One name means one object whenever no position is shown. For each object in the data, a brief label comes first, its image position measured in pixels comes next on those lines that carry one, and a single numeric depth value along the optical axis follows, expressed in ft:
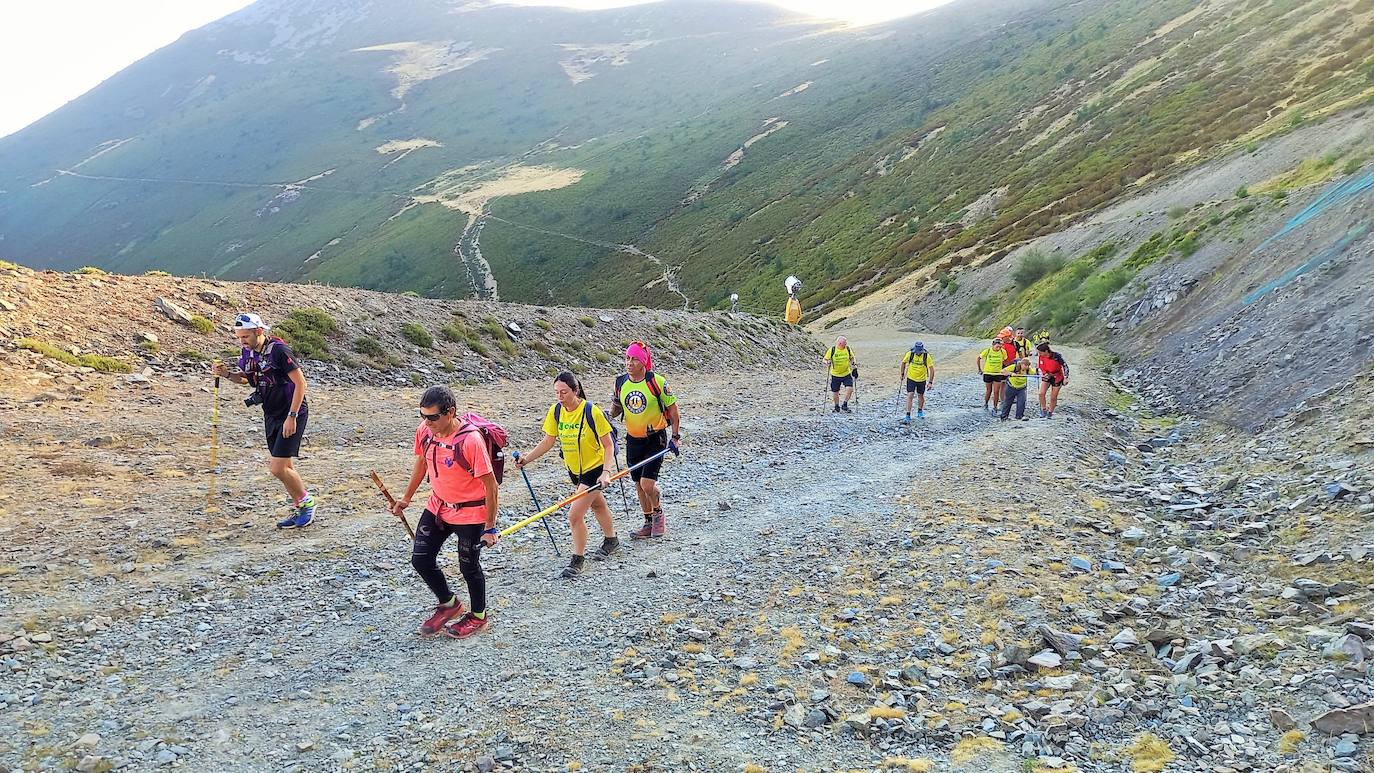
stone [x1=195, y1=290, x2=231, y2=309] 59.00
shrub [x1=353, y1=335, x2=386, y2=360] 61.26
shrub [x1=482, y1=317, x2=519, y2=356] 71.97
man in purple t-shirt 29.27
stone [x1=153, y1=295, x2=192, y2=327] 54.95
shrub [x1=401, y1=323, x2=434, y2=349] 65.98
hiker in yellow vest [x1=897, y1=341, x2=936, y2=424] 57.57
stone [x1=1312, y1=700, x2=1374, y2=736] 15.83
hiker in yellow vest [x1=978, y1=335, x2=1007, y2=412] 57.06
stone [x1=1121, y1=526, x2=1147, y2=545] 29.60
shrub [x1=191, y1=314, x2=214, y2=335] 55.11
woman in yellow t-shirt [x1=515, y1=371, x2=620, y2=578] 27.17
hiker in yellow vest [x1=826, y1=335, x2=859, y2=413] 61.93
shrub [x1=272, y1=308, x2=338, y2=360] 57.52
